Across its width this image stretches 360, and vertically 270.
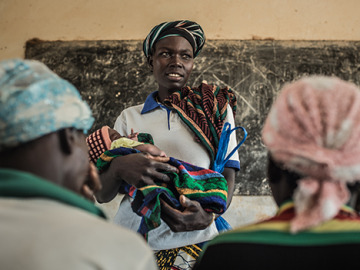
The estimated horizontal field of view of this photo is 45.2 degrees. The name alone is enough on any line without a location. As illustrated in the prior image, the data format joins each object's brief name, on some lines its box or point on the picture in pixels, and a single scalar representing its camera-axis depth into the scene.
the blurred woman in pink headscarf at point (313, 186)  1.01
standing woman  1.76
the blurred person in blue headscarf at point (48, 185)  0.84
